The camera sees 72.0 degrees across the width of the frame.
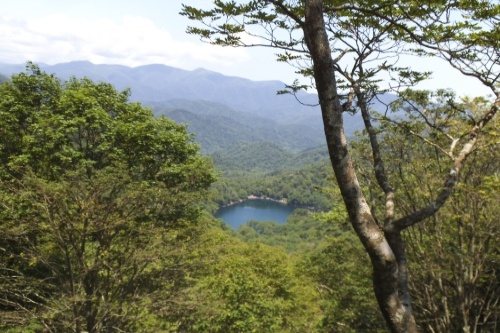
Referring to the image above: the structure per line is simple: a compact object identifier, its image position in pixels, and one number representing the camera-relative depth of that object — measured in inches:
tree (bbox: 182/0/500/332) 114.3
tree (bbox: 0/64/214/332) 325.1
